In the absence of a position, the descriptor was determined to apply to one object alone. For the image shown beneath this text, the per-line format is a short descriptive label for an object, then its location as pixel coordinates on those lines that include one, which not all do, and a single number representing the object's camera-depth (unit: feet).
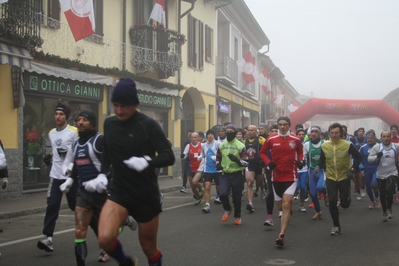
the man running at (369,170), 43.16
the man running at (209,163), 40.04
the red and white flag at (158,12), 62.90
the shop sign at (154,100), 69.77
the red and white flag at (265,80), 122.01
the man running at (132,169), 15.60
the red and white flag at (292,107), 162.84
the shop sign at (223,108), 100.42
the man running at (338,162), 30.58
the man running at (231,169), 34.30
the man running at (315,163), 35.96
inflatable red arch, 101.91
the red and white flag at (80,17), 48.01
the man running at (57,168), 24.18
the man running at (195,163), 45.39
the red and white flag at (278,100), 139.09
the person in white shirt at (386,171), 35.22
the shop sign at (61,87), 49.70
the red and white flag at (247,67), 102.01
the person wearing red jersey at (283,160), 28.11
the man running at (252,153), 41.50
